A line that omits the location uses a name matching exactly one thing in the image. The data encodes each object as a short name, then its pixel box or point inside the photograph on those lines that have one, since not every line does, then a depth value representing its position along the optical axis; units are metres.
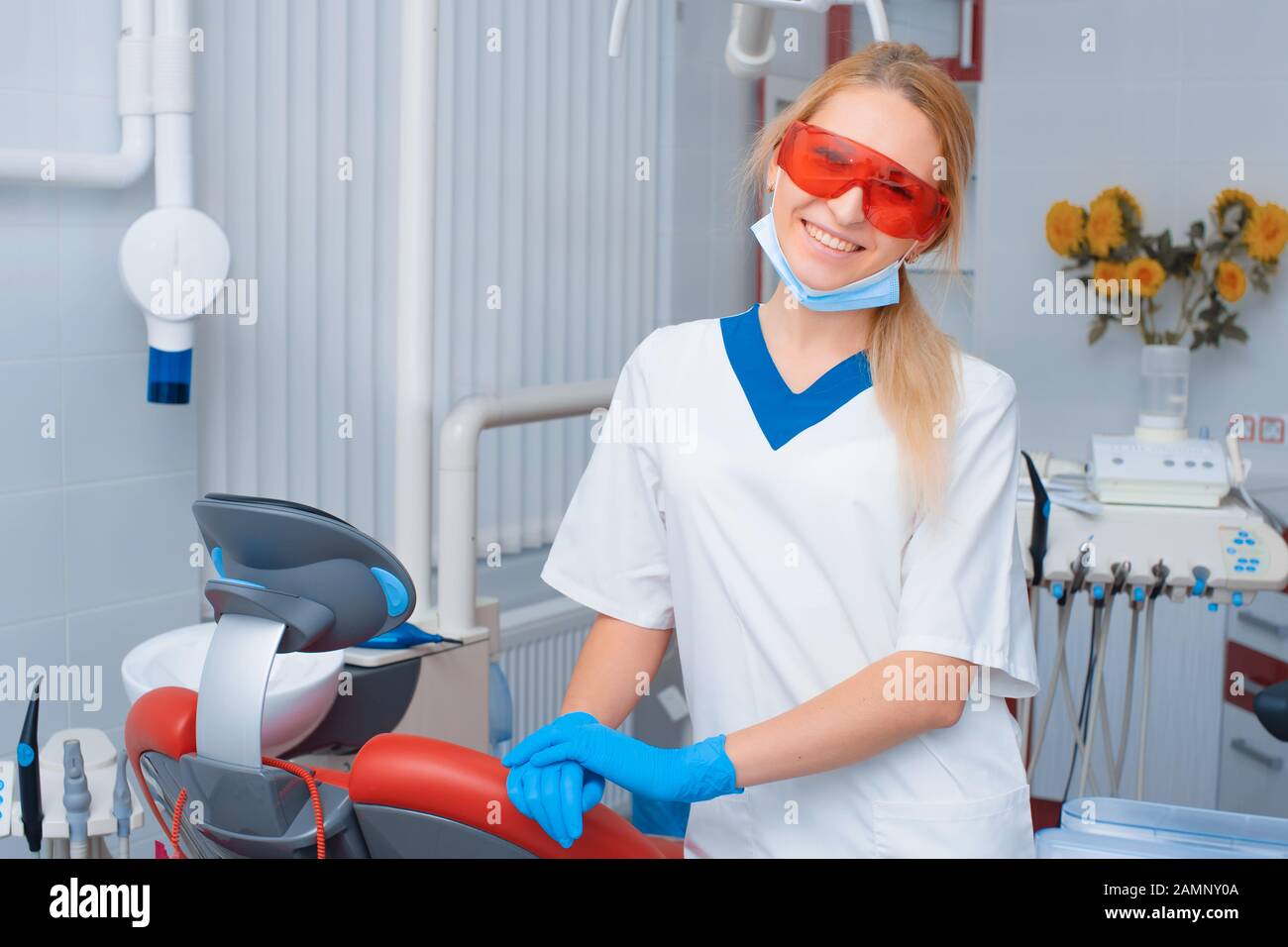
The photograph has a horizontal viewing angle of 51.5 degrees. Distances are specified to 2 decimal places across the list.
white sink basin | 1.40
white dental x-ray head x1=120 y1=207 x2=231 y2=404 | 1.87
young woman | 1.18
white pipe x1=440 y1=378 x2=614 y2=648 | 1.98
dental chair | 1.00
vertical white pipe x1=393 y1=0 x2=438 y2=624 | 1.99
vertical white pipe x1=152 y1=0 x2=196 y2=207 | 1.90
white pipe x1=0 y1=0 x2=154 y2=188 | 1.88
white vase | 3.63
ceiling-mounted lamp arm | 1.88
